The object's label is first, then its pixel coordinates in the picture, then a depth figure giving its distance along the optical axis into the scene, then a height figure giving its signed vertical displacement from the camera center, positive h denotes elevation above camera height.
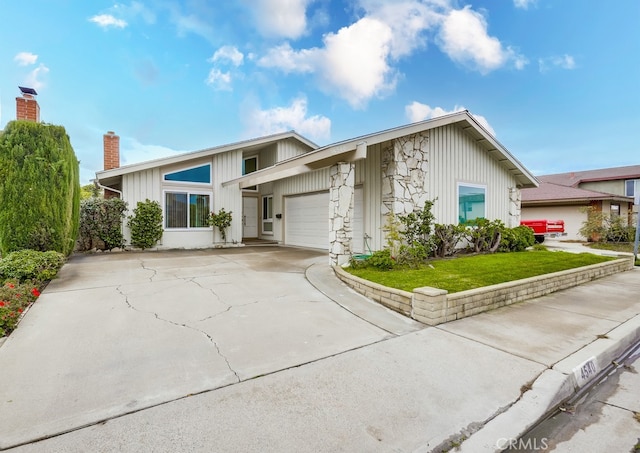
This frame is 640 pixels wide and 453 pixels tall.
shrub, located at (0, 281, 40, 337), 3.87 -1.12
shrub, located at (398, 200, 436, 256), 8.68 -0.17
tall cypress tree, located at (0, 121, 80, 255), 7.32 +0.87
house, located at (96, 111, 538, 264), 8.21 +1.41
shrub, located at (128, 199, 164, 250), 11.36 -0.03
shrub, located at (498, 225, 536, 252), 10.67 -0.67
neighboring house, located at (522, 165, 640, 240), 18.81 +1.33
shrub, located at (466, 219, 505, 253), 10.18 -0.46
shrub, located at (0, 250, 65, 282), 5.85 -0.81
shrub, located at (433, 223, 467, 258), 9.29 -0.51
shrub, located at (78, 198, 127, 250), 10.74 +0.02
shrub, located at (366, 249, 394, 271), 7.15 -0.91
